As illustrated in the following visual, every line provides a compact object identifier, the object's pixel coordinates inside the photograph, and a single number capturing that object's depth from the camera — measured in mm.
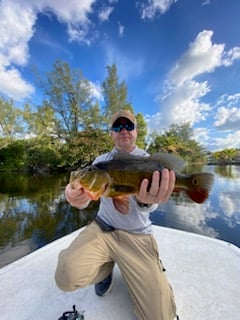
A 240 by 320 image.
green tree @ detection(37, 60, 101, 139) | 23312
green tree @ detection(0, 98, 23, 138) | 23500
